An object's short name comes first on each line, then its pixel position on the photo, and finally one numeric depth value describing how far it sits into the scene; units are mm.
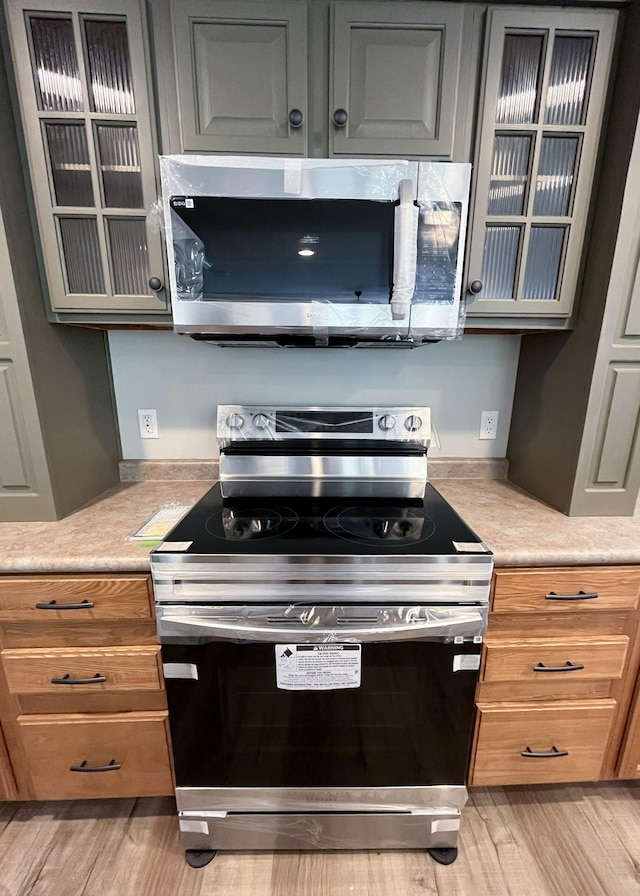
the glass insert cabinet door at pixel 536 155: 1007
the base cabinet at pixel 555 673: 1051
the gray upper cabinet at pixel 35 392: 1030
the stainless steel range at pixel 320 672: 932
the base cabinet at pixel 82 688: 1003
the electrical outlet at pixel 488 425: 1552
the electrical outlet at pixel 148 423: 1509
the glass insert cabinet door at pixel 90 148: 974
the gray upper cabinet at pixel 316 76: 970
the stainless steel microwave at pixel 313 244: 966
